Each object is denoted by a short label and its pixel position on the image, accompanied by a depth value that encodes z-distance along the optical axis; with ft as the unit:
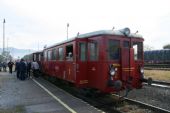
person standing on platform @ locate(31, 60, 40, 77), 39.71
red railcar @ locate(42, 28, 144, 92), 17.03
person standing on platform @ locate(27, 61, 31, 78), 40.62
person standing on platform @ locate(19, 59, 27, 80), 36.09
